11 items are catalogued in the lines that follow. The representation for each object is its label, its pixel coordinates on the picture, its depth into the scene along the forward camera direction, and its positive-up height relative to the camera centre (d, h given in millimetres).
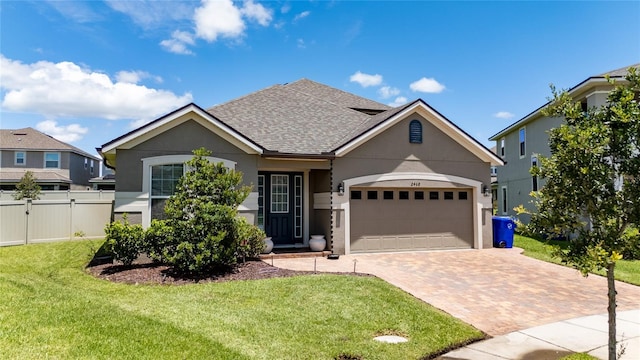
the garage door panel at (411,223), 13875 -1002
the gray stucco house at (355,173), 12391 +864
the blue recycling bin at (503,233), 15408 -1478
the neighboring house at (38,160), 32719 +3373
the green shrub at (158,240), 9680 -1125
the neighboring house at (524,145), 16203 +3128
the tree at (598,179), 4305 +204
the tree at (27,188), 23902 +635
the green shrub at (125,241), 9812 -1129
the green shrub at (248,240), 10133 -1260
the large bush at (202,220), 9336 -583
